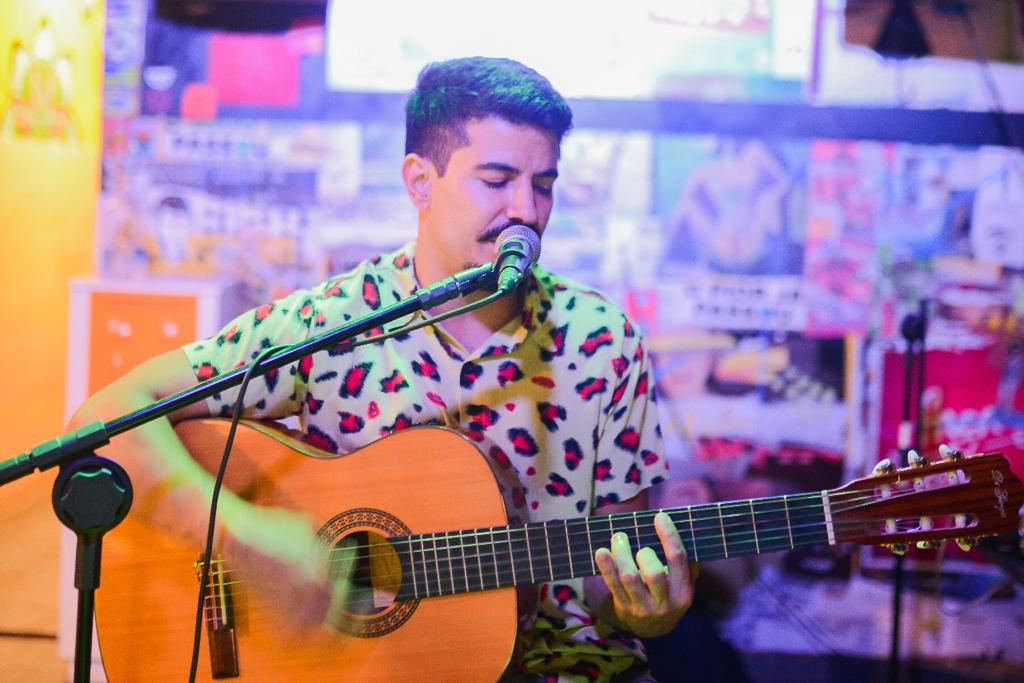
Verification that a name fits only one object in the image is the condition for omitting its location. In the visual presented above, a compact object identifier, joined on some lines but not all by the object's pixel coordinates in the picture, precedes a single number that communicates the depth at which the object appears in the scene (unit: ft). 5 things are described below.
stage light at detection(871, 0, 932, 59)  8.46
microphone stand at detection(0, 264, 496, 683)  3.93
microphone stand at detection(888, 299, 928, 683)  8.28
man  5.43
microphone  4.07
